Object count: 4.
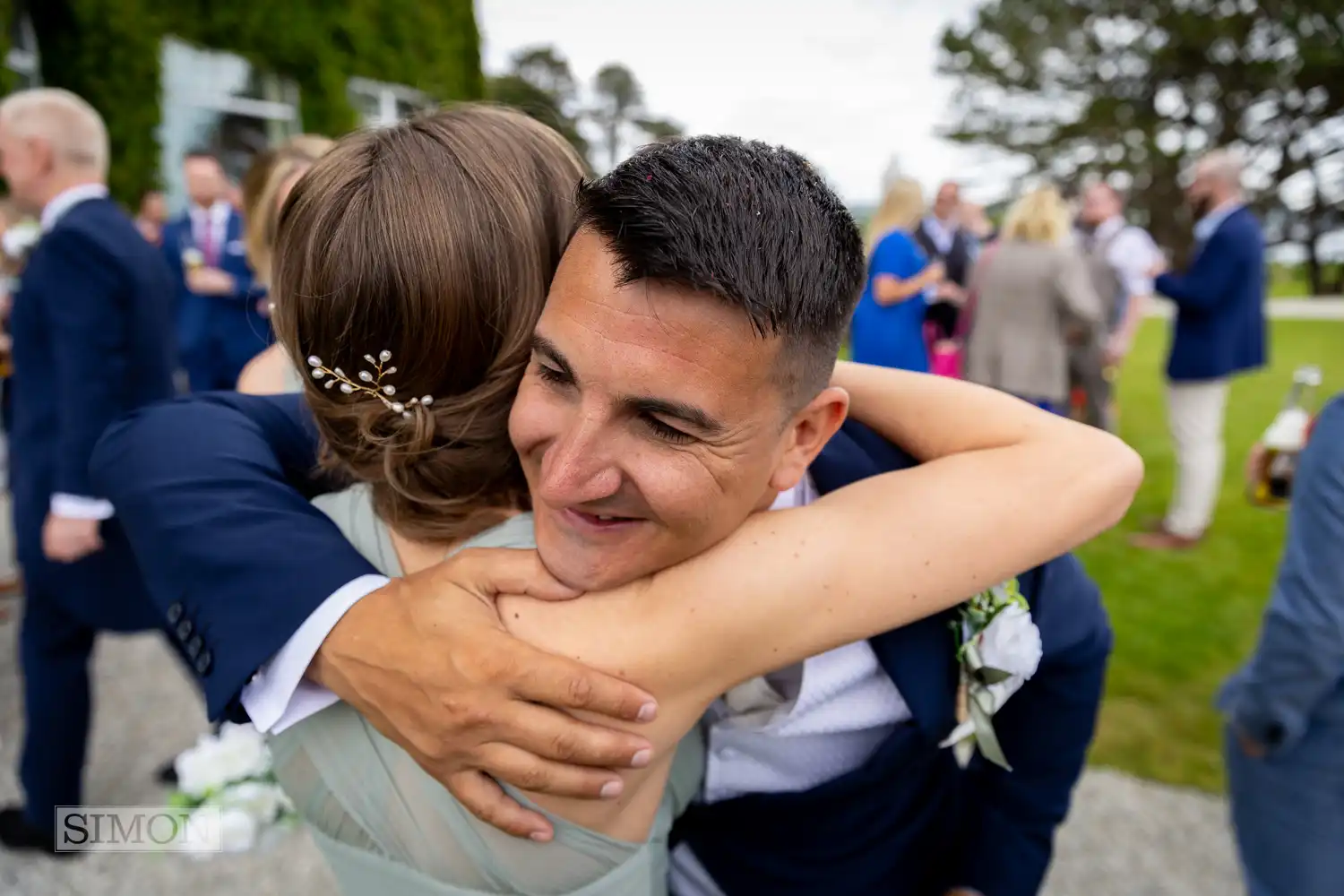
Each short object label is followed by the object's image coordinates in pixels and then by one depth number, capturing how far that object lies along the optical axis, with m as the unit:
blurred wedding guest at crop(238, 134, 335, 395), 2.67
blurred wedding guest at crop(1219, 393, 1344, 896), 1.92
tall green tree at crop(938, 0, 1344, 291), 30.88
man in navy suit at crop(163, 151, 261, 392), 5.71
